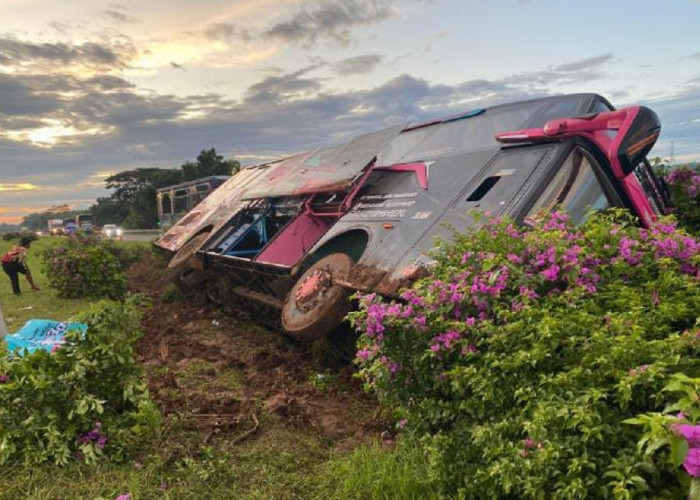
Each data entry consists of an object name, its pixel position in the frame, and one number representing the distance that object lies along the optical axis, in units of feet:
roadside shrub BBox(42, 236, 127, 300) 38.47
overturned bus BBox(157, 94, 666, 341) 16.67
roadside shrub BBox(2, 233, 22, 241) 131.42
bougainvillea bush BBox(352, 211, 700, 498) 6.69
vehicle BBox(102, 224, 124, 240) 120.88
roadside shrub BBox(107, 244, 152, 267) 59.88
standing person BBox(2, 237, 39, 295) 40.57
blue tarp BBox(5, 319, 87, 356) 17.28
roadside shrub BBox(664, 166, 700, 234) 24.02
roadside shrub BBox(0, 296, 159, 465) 11.92
